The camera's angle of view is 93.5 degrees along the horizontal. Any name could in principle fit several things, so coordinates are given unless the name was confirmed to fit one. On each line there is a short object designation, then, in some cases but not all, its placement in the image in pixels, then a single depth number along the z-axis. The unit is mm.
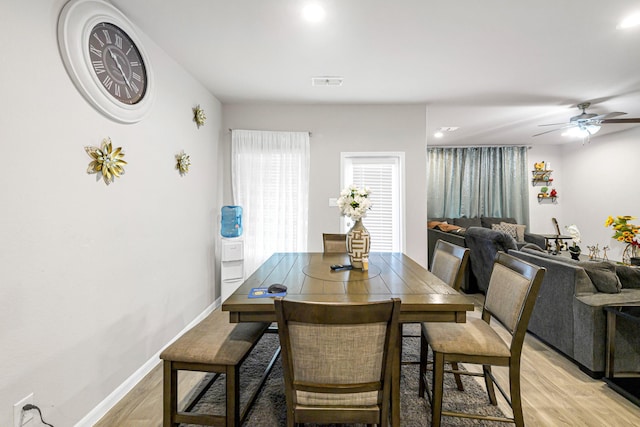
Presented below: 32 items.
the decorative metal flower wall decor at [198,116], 3134
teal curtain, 6535
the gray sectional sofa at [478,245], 3460
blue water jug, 3803
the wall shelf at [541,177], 6621
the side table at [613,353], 2004
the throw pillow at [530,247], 3330
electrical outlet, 1343
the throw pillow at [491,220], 6332
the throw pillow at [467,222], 6344
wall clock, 1625
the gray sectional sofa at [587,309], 2156
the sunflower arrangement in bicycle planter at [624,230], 3234
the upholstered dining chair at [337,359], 1067
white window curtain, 3881
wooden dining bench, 1410
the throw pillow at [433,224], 5694
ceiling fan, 3766
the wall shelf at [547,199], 6681
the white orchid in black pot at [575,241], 3365
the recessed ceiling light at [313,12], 1982
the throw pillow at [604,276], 2264
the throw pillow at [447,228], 5109
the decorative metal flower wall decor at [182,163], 2809
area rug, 1760
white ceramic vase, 2018
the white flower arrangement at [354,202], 1998
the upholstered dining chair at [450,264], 1998
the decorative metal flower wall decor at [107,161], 1794
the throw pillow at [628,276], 2377
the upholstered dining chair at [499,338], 1475
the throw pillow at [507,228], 6009
